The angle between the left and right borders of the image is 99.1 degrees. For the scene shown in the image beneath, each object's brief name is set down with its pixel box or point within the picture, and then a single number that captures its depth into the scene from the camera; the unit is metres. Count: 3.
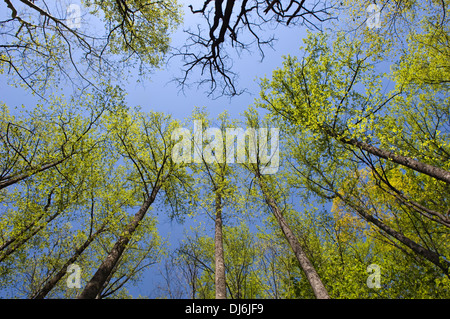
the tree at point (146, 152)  8.42
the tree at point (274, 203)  5.70
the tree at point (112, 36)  4.15
